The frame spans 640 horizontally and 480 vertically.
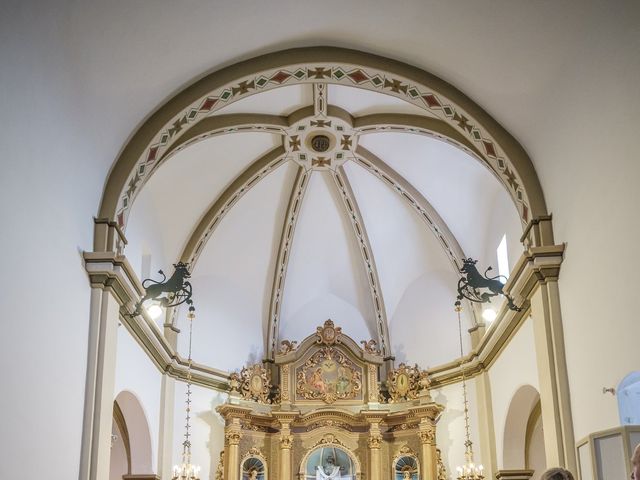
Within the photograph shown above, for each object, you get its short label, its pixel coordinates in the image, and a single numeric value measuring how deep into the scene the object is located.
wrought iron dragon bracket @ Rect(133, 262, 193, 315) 11.90
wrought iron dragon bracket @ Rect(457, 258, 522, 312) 11.80
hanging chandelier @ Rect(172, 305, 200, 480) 15.23
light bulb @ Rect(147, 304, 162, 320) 13.02
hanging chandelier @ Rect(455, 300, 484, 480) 15.38
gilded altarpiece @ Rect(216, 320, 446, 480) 17.08
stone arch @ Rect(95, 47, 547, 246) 11.59
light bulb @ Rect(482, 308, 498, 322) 14.61
